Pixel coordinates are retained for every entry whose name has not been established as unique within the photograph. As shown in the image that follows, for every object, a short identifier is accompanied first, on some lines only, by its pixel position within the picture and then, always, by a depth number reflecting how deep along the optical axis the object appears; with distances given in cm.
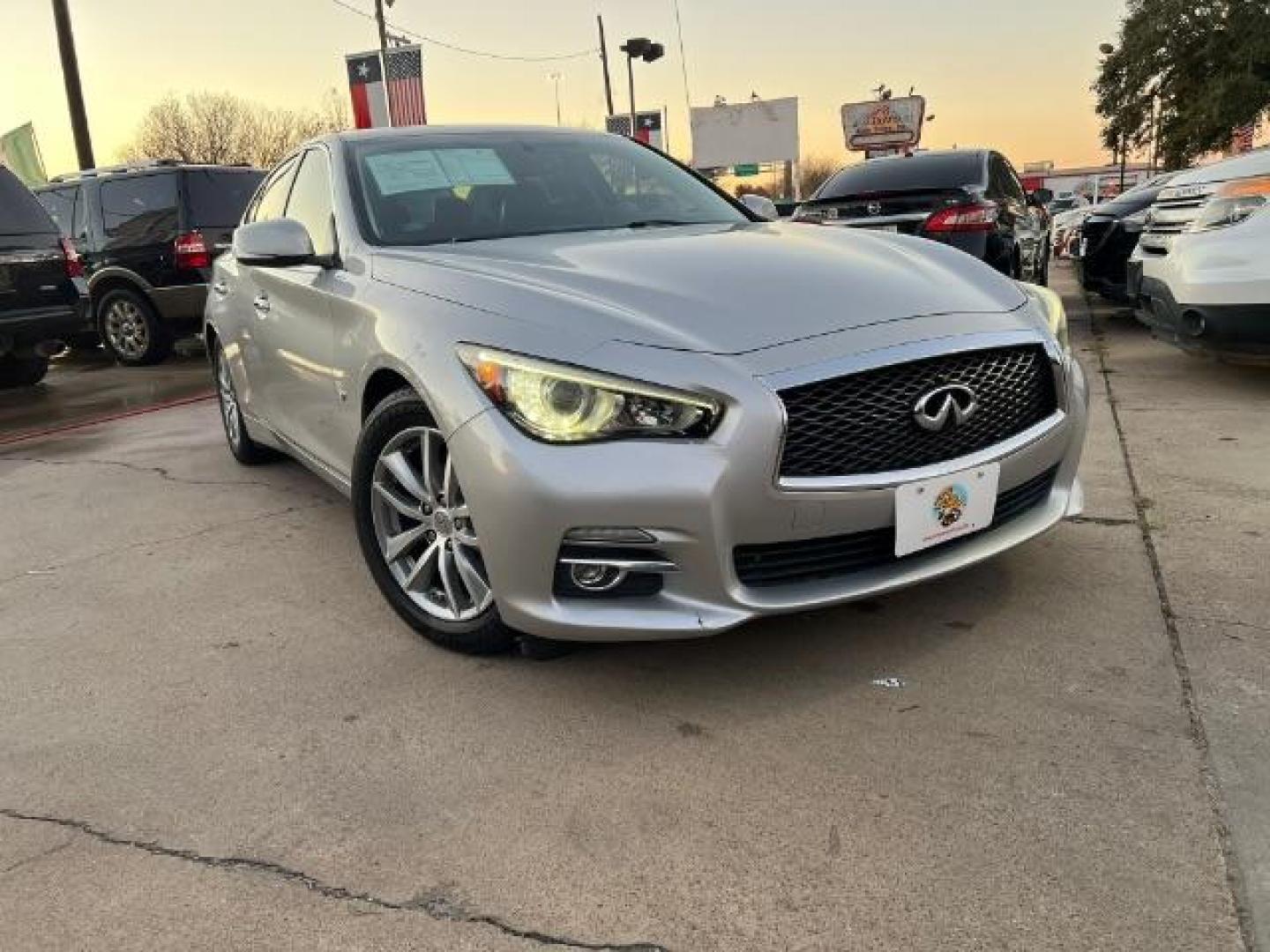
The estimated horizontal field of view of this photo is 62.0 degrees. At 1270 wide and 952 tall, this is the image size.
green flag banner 1761
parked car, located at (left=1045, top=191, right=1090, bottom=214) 3204
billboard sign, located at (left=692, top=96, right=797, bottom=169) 4841
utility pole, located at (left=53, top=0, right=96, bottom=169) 1681
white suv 514
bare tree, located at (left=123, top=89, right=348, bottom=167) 4594
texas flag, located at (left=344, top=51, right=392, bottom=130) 1589
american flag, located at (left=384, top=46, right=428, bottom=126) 1586
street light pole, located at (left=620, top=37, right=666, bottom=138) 3181
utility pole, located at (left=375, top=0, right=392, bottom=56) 2203
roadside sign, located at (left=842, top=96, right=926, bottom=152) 4152
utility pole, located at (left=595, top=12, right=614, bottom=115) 3875
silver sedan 235
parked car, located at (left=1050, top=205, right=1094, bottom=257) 1510
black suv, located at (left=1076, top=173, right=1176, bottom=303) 862
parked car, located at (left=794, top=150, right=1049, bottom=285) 734
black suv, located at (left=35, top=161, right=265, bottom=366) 961
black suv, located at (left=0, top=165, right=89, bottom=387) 791
